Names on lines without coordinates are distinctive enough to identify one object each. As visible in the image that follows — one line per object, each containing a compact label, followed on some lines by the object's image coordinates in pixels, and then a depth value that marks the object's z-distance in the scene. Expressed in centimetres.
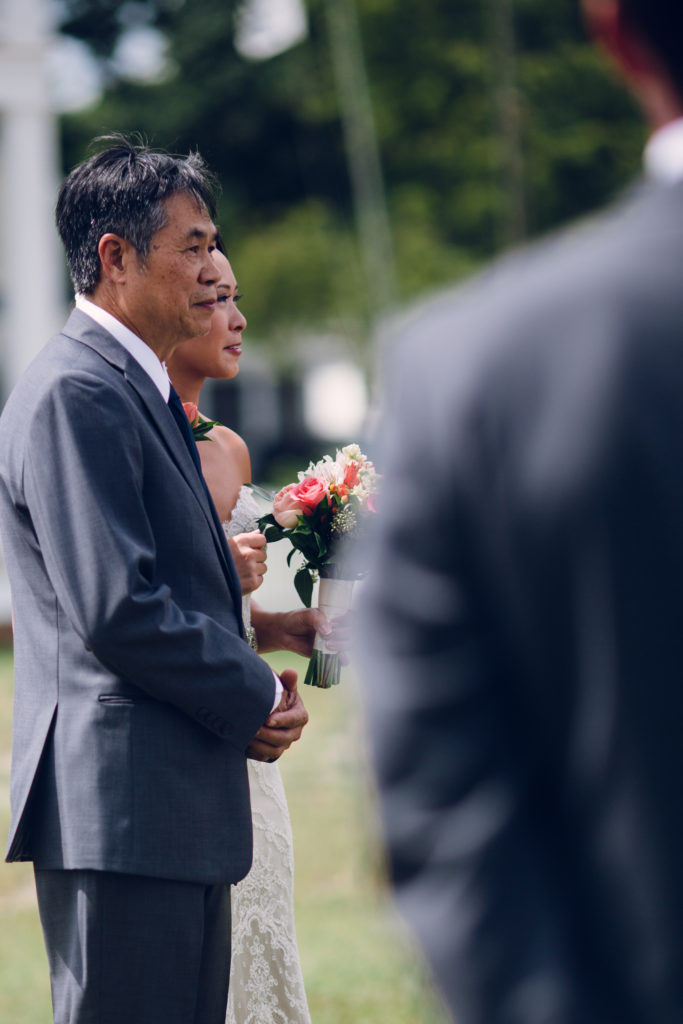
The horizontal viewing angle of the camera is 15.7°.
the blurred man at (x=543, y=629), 196
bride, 606
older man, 438
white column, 2891
